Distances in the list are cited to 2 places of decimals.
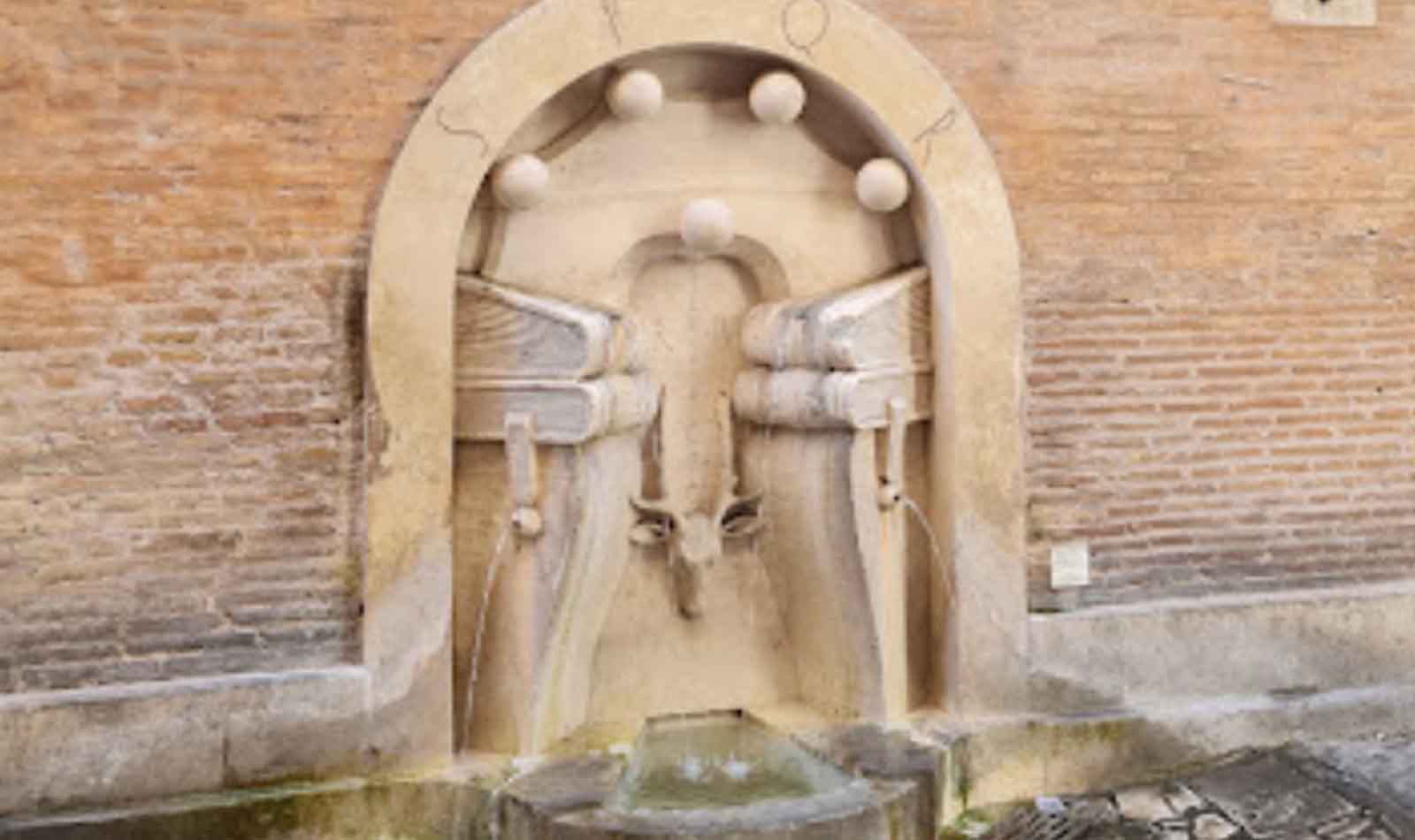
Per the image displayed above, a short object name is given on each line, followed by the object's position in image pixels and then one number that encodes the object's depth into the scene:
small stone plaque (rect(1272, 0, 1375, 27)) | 4.92
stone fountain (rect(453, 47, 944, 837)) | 4.27
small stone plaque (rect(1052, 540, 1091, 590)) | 4.75
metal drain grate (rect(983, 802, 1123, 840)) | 4.29
